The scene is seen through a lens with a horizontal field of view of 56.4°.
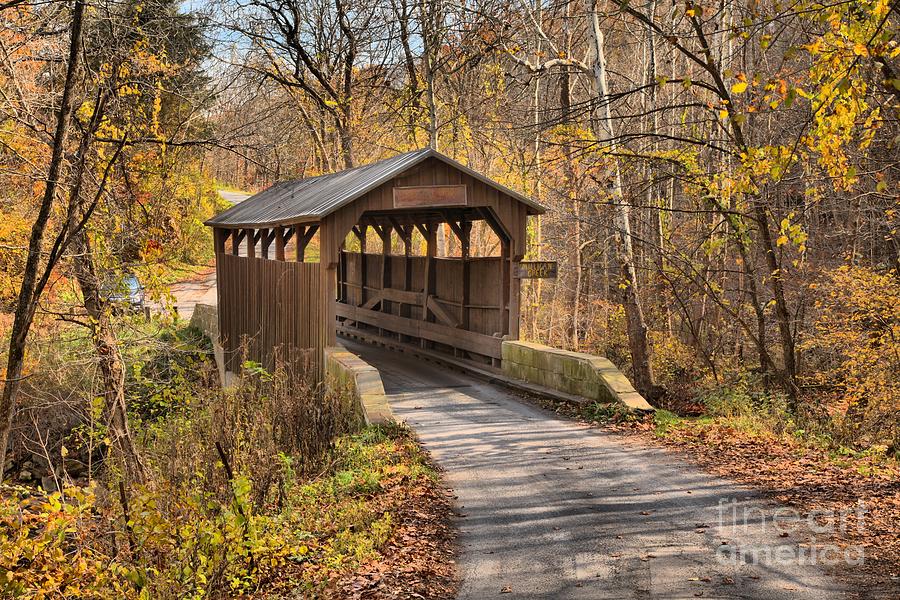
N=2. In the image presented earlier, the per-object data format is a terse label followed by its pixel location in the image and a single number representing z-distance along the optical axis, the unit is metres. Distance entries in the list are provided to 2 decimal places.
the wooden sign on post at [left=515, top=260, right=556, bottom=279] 13.62
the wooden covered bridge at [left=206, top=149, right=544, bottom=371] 12.72
